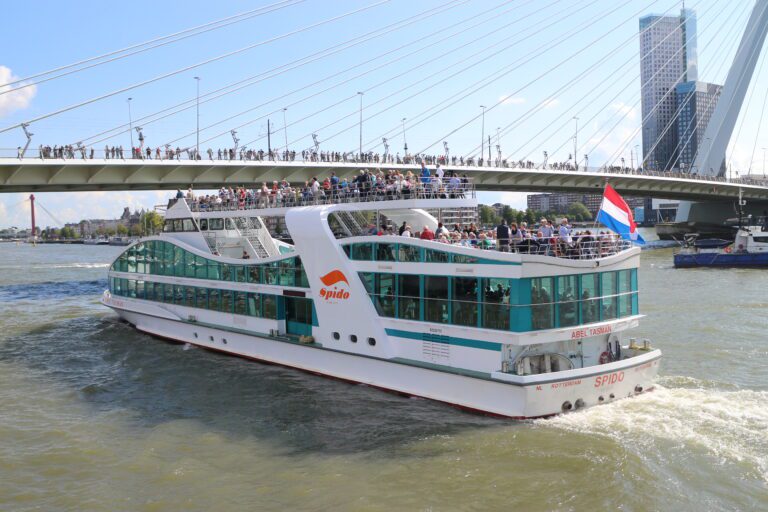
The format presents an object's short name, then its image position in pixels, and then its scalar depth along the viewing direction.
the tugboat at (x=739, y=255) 48.38
